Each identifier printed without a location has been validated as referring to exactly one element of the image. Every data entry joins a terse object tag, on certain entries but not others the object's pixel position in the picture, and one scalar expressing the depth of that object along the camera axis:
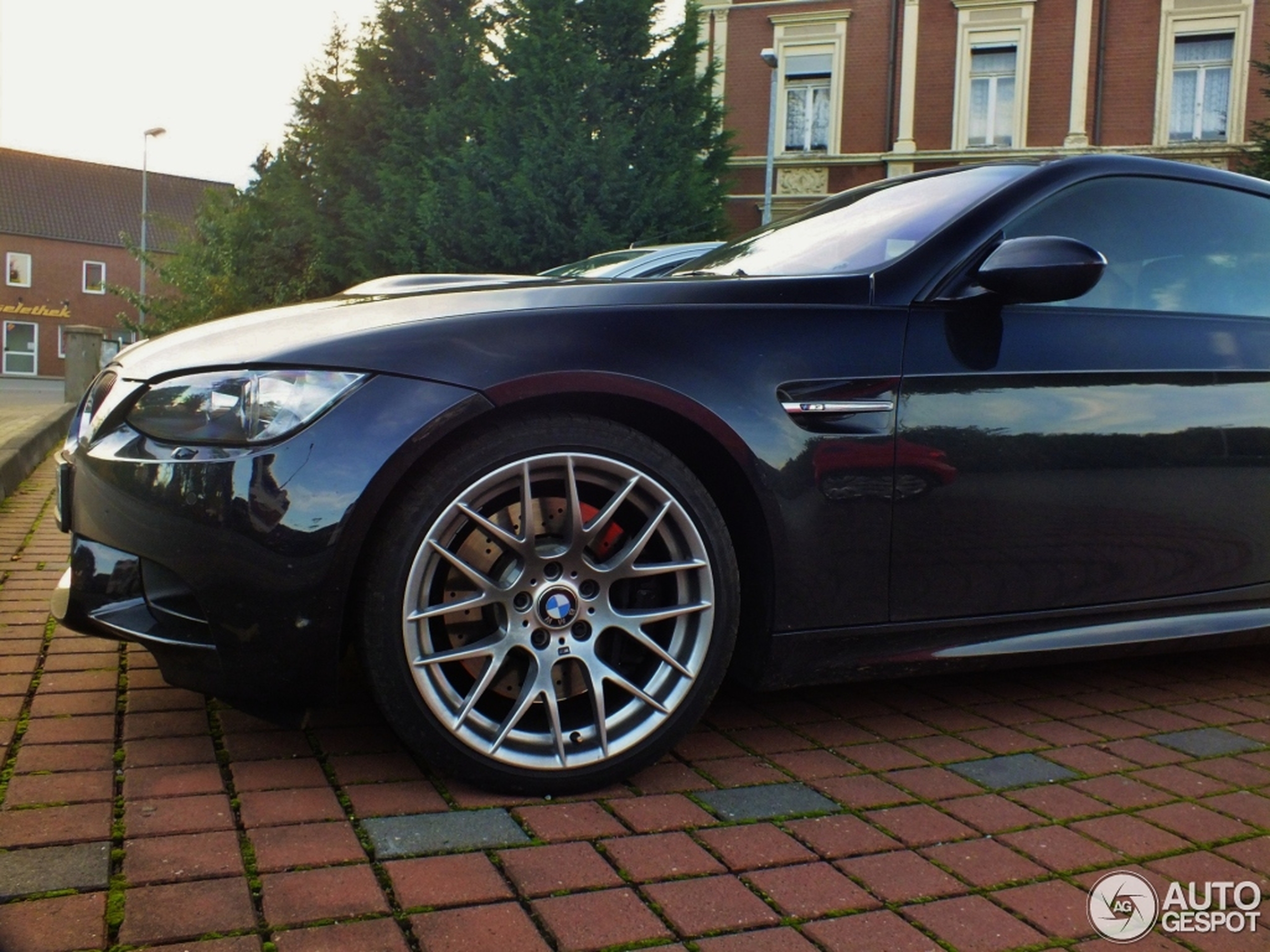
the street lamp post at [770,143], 22.91
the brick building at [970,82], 22.83
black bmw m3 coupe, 2.22
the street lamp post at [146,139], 37.28
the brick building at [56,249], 53.03
